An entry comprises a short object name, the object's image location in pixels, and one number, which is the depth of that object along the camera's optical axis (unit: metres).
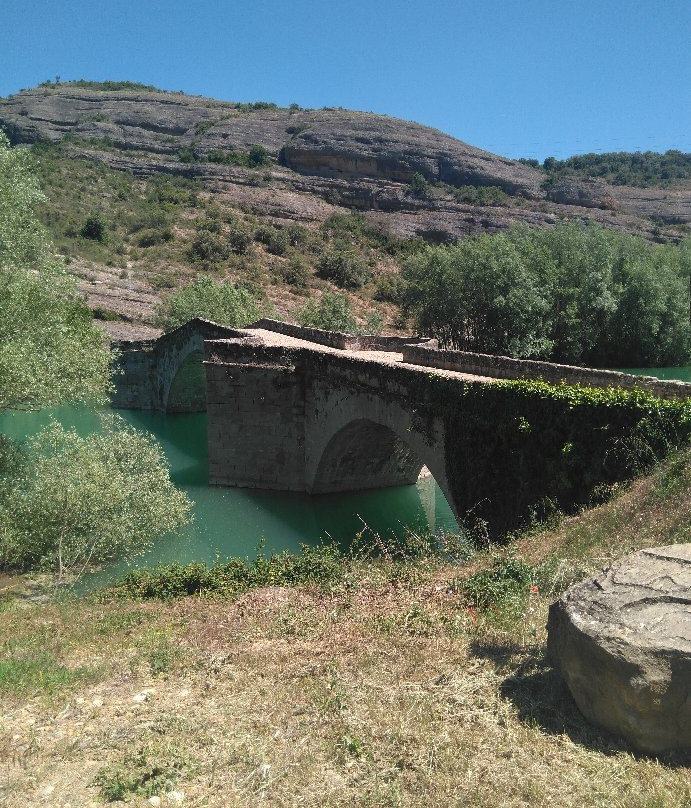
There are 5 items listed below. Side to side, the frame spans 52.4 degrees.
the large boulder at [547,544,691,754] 3.65
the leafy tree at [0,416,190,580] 11.88
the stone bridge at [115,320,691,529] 10.89
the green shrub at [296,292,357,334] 37.41
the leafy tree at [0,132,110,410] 11.73
